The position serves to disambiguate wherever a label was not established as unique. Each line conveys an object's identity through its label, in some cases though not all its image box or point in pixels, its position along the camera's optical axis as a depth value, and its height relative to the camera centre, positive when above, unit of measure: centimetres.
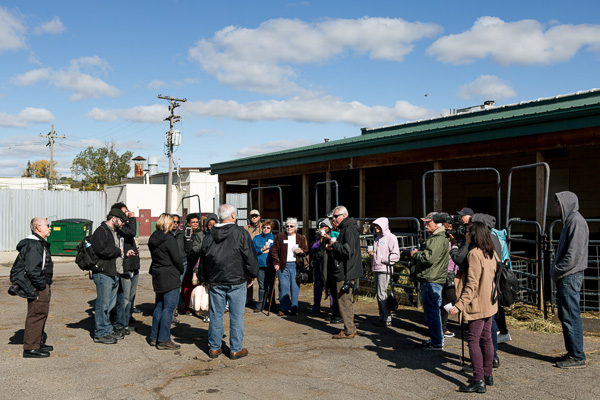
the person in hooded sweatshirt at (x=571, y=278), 618 -90
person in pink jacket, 873 -85
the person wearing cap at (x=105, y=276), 750 -96
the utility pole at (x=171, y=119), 3822 +662
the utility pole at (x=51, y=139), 4738 +647
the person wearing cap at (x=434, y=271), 698 -87
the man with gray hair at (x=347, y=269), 763 -91
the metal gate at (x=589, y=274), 835 -150
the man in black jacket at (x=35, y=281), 669 -89
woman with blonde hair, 718 -97
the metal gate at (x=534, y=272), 848 -129
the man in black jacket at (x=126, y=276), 804 -102
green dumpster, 2381 -117
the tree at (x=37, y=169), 9300 +730
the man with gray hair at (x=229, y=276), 673 -87
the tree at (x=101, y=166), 7188 +603
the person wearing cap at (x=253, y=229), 1062 -45
